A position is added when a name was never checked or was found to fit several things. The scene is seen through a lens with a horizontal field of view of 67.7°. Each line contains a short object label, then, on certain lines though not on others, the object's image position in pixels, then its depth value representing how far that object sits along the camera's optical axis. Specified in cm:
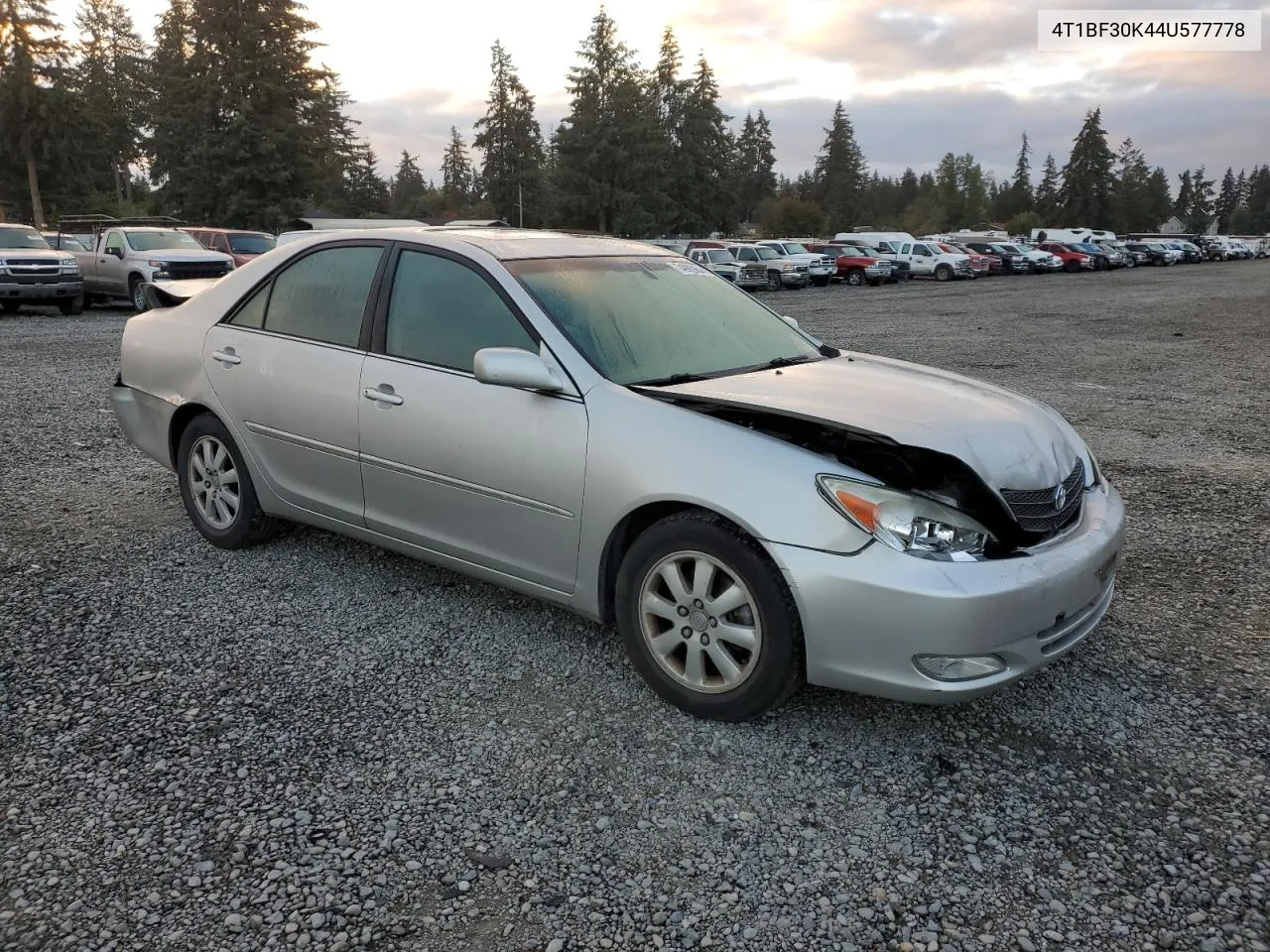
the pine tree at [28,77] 4459
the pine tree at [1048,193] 11334
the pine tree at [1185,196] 13946
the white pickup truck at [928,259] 3894
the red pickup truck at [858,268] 3547
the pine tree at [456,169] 13775
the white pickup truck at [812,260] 3316
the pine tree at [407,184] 12252
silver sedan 288
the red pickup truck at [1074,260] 4734
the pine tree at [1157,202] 11075
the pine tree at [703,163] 6969
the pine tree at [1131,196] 10225
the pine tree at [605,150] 6053
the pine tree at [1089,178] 9881
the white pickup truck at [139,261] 1842
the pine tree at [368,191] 7319
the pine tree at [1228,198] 14362
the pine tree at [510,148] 7219
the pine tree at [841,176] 10850
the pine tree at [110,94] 4831
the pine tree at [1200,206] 12912
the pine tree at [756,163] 10362
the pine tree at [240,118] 4141
